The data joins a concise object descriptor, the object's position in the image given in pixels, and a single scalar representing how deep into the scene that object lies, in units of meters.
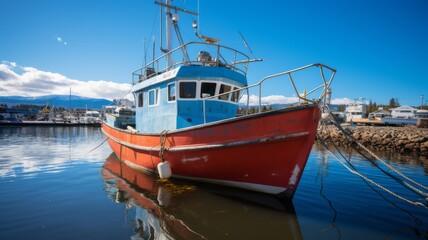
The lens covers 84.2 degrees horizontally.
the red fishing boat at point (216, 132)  5.19
